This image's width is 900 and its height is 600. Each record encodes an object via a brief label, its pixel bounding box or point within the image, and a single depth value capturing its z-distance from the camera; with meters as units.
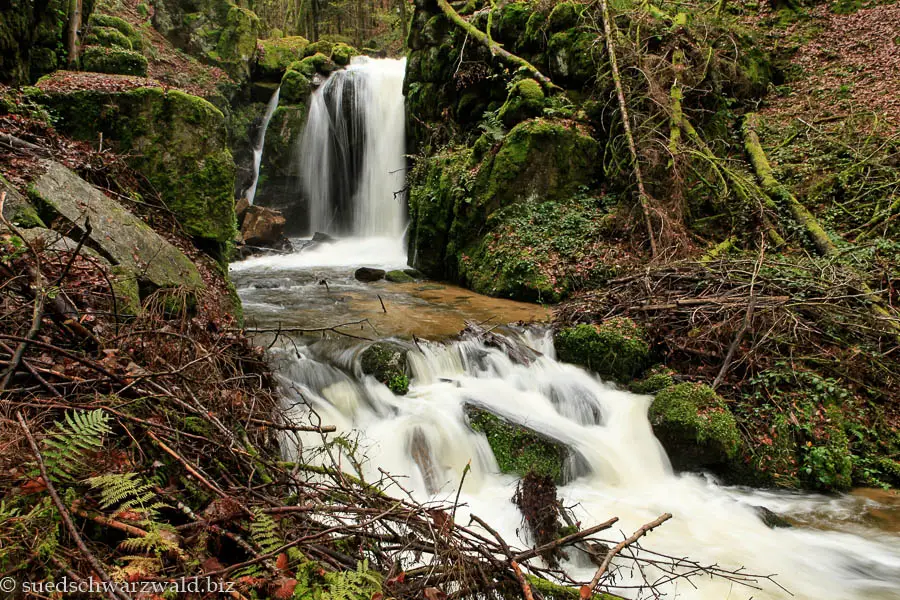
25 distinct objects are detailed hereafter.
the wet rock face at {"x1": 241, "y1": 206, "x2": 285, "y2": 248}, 14.70
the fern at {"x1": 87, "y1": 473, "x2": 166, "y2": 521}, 1.69
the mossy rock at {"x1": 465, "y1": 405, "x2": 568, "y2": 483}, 4.98
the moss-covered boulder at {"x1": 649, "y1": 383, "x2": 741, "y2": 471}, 5.22
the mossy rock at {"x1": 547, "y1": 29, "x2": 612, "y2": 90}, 10.80
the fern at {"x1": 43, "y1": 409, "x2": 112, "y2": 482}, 1.70
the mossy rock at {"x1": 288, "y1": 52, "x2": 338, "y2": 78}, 19.03
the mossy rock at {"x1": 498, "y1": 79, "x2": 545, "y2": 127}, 10.75
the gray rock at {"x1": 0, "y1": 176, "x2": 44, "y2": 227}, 3.55
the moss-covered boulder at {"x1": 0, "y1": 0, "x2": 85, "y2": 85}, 6.70
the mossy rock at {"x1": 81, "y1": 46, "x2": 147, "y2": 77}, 9.90
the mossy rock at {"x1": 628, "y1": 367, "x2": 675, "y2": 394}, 6.23
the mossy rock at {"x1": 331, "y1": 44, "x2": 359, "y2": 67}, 20.20
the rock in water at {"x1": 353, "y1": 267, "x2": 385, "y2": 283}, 11.56
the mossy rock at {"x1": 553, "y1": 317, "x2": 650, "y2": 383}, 6.53
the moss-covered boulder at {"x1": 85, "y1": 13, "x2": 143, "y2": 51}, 13.64
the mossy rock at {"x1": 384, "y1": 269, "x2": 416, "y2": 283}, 11.66
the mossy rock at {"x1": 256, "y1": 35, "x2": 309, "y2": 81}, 20.27
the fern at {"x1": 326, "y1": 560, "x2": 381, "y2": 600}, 1.61
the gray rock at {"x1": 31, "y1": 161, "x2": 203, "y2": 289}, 4.15
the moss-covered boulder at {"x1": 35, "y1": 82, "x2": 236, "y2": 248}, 5.63
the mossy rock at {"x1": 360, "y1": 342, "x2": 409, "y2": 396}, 5.69
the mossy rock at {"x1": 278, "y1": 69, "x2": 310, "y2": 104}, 18.47
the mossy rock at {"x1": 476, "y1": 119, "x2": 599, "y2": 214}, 10.21
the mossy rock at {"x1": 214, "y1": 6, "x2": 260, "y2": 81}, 19.17
